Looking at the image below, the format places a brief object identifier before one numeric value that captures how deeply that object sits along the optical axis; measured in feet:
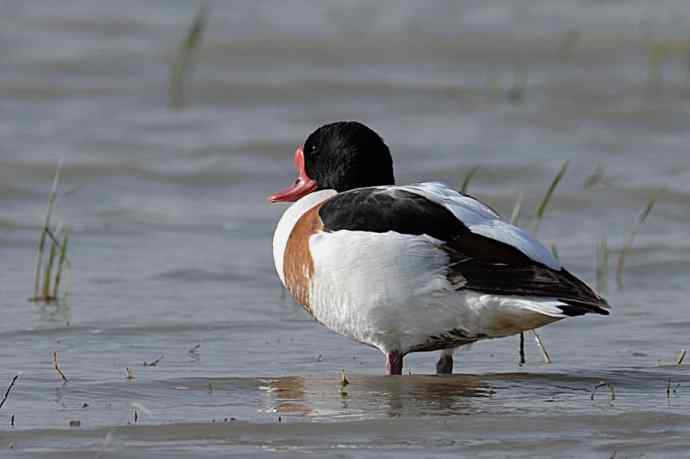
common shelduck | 41.19
